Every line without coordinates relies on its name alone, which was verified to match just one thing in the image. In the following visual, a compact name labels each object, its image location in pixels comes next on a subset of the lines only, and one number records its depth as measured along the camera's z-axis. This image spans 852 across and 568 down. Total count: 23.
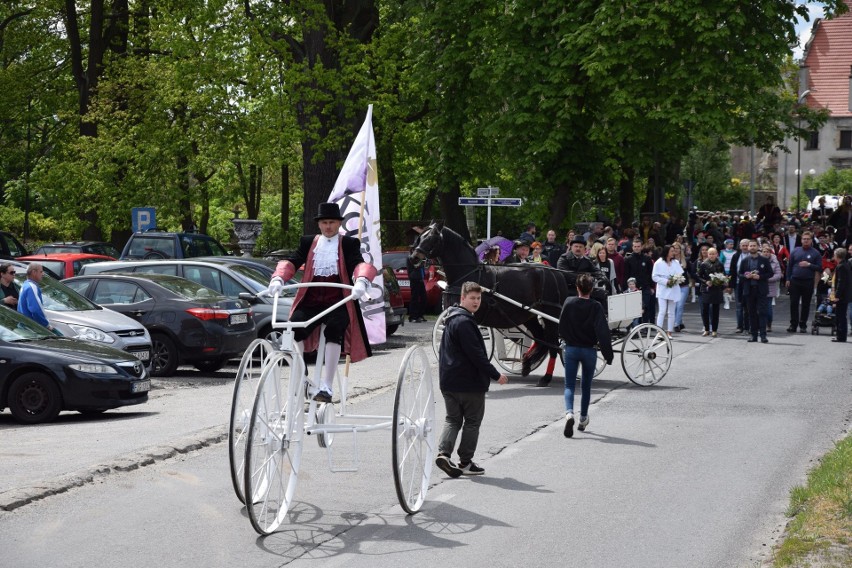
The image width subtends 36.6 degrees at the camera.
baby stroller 26.98
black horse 17.56
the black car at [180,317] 19.44
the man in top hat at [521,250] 24.89
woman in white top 25.68
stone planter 39.19
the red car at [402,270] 30.44
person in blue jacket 17.33
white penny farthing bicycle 7.98
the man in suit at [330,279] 9.37
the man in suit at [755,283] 25.00
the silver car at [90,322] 17.88
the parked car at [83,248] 32.81
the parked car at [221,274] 21.62
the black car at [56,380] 14.53
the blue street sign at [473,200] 30.80
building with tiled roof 102.31
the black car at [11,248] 28.67
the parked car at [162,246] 29.75
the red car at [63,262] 27.56
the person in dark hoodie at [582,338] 12.93
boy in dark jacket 10.38
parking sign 33.78
